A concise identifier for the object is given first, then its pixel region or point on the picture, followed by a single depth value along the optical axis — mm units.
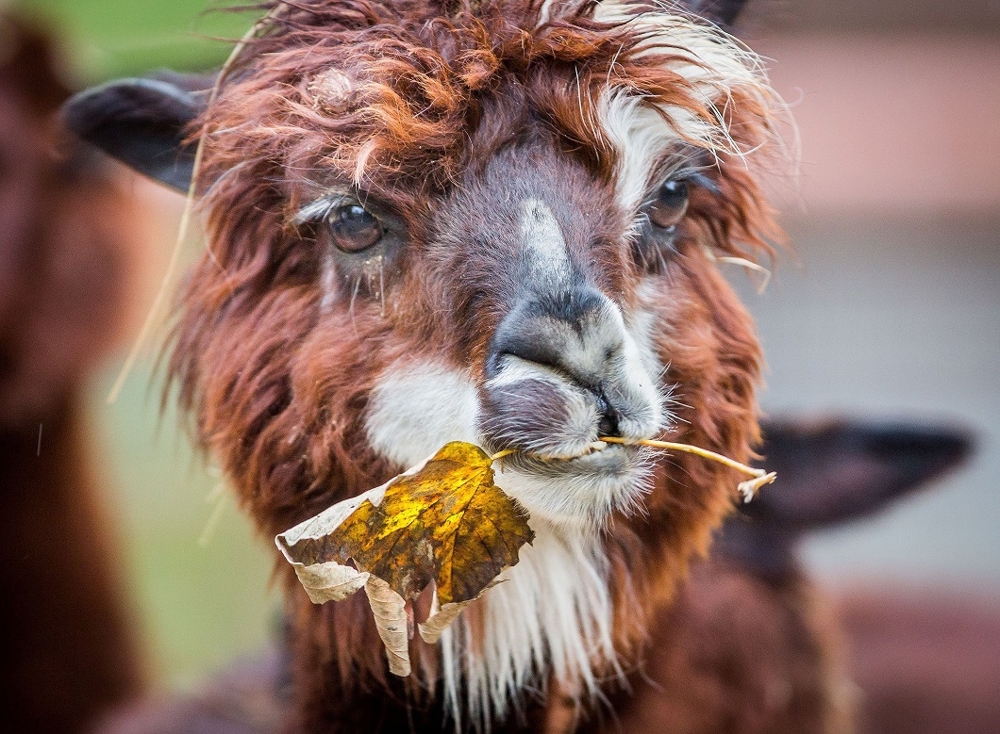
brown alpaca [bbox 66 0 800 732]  2316
